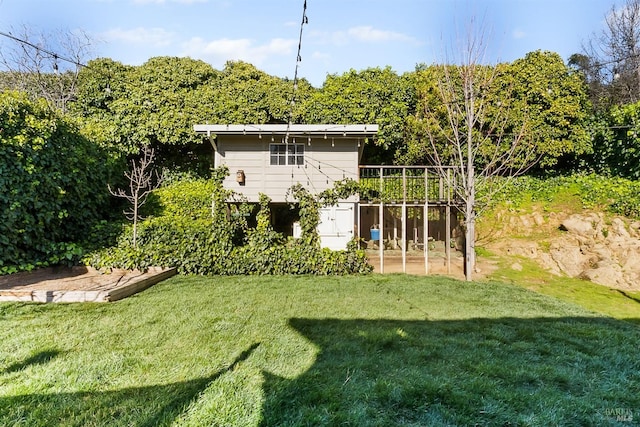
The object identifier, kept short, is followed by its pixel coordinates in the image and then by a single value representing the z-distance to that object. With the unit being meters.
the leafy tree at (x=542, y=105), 11.17
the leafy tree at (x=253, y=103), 12.78
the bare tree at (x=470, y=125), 8.24
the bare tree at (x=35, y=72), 13.69
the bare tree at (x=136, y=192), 7.71
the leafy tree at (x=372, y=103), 12.58
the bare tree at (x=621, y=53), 13.27
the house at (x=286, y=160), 9.78
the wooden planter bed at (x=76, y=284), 5.21
